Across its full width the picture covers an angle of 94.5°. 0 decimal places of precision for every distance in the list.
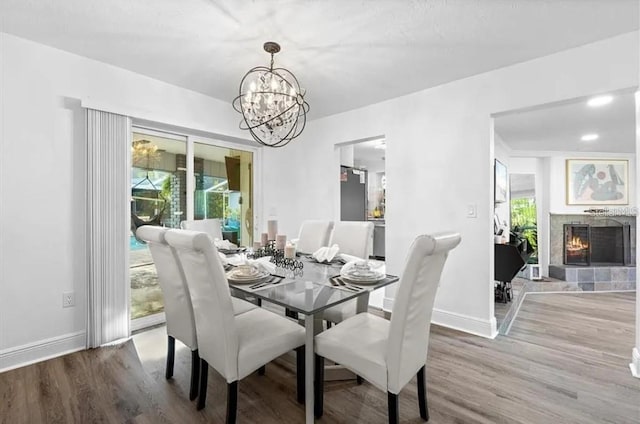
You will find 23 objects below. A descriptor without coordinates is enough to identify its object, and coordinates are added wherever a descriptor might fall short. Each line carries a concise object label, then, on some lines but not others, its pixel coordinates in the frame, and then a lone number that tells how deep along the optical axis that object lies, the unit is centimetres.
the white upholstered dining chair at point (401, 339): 134
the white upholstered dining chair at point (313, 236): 294
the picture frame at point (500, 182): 419
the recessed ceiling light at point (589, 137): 450
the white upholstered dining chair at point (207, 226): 289
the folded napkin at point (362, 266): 194
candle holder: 225
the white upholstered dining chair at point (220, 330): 144
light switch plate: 280
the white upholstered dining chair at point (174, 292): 178
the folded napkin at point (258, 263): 203
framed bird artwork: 520
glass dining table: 149
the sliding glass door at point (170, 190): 305
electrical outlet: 244
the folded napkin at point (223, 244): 279
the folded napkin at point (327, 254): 232
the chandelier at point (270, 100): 224
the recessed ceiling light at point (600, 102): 317
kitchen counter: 620
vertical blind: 249
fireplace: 500
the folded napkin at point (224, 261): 216
